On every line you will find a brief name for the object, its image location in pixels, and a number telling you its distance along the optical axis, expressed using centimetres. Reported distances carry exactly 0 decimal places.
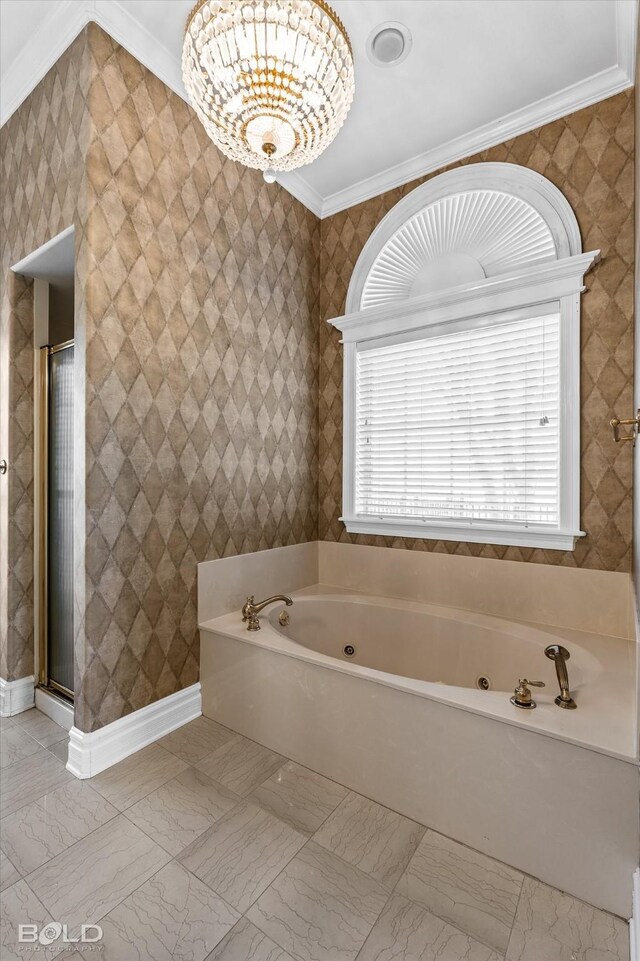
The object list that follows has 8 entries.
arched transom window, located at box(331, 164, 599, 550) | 212
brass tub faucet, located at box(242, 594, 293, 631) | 206
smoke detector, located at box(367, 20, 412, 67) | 182
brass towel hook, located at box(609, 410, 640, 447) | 128
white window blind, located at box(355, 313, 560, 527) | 217
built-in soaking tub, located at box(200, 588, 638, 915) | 120
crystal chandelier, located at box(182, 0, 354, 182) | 119
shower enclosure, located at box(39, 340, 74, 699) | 210
